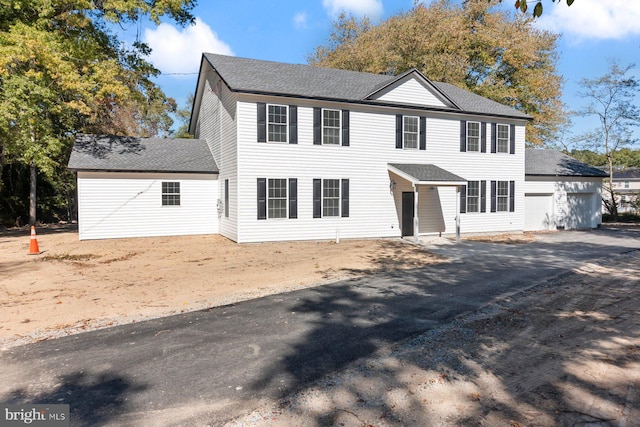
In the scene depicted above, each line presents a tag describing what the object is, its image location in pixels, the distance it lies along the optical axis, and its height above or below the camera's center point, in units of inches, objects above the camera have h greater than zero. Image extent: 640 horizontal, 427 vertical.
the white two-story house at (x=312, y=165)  622.2 +76.5
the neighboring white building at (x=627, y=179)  2496.9 +168.3
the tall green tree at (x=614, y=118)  1135.0 +263.1
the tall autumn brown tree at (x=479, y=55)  1144.8 +471.0
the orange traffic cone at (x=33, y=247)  515.5 -51.5
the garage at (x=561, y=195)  886.4 +24.5
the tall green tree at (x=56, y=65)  604.1 +254.0
